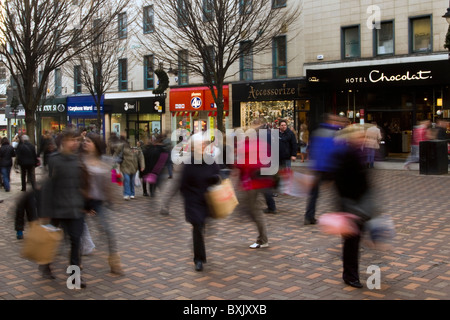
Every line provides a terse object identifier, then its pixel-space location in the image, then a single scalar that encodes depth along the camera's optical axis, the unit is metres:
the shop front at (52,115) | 37.53
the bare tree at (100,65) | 28.70
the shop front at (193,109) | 27.33
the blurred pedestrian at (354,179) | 5.32
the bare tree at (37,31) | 14.19
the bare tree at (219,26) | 19.75
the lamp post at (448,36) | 13.40
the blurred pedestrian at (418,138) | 16.77
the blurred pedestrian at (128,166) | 12.48
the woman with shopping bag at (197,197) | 6.30
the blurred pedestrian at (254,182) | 7.32
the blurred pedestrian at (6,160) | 14.72
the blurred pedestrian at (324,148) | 5.54
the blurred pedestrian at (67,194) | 5.70
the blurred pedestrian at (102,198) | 6.21
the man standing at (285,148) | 10.29
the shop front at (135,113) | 30.44
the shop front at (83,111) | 34.66
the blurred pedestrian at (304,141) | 22.45
